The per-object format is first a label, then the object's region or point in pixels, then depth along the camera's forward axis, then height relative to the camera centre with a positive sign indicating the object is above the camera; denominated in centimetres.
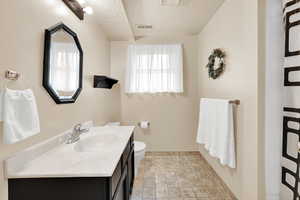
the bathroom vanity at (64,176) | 101 -45
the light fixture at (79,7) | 176 +98
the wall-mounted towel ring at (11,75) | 102 +14
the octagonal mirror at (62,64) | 141 +32
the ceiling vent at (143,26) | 299 +124
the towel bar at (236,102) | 189 -6
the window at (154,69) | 344 +56
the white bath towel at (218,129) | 196 -41
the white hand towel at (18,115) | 95 -10
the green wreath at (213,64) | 232 +47
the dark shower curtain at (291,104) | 135 -7
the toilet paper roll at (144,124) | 342 -54
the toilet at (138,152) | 248 -81
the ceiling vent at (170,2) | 222 +123
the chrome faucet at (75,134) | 168 -38
